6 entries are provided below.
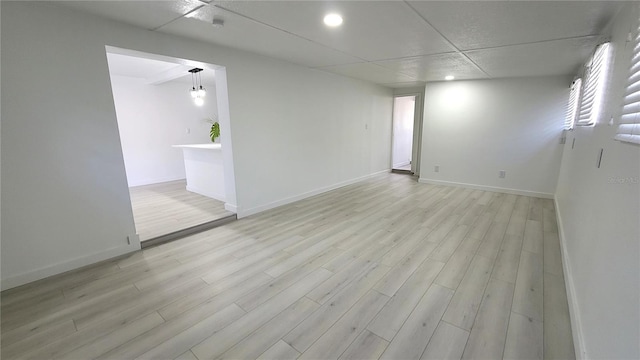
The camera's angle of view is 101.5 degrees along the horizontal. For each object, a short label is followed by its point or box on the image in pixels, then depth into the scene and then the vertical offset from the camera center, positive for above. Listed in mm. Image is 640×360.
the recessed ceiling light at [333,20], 2342 +982
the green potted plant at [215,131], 6541 -47
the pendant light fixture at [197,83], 5395 +1075
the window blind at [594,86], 2236 +369
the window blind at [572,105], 3632 +304
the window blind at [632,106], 1195 +88
